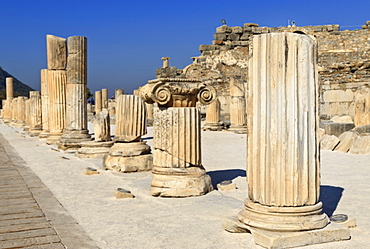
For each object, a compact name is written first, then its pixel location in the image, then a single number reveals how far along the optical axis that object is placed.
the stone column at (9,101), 37.75
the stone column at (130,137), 8.87
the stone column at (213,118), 19.42
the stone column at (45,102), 17.73
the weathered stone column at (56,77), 15.19
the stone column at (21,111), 29.59
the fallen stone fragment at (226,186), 6.84
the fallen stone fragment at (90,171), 8.66
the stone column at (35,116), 20.53
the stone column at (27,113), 25.67
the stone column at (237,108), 18.38
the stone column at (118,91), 34.78
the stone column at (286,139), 4.21
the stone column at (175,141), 6.52
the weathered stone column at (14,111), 32.21
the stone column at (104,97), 37.56
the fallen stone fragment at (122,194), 6.30
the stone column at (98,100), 36.91
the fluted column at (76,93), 13.79
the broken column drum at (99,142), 11.47
